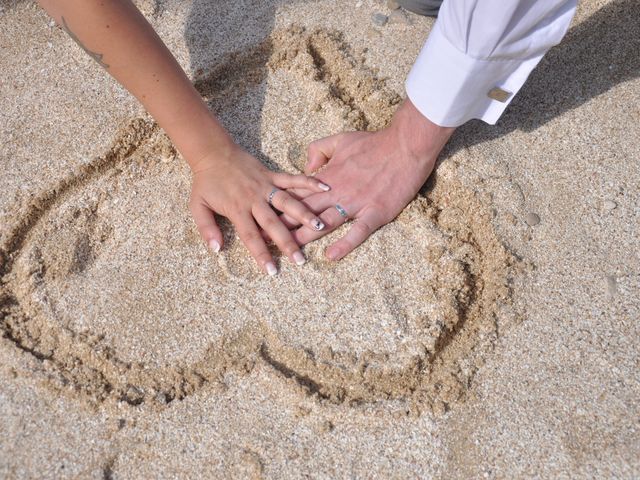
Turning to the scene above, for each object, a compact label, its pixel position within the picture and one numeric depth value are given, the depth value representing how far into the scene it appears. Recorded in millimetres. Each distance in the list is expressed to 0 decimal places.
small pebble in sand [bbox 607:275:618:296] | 1528
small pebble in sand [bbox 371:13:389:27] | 2100
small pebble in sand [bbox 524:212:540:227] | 1644
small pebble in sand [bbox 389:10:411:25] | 2104
